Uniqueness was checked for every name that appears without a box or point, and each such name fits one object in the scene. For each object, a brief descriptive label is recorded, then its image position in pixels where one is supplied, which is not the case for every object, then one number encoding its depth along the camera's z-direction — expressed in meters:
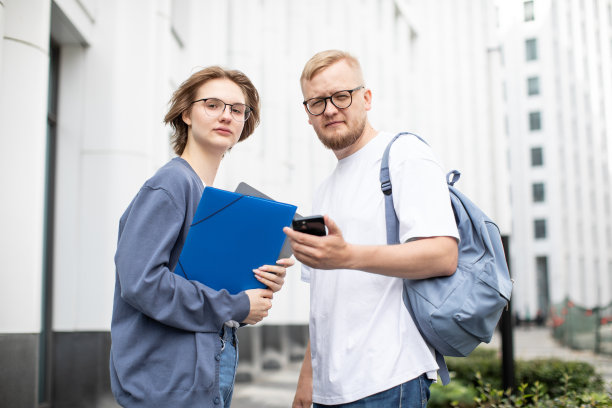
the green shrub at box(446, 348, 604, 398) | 8.05
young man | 2.22
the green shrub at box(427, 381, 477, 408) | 6.19
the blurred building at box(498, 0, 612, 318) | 60.72
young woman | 2.12
